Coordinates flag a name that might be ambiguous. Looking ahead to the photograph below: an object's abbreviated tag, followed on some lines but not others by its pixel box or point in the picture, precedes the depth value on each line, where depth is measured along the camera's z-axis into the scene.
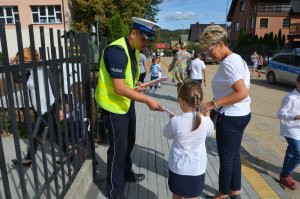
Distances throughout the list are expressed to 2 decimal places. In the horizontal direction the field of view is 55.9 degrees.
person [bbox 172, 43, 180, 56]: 9.35
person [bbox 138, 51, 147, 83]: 9.31
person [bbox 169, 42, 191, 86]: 8.91
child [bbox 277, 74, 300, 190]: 3.37
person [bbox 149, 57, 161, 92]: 11.32
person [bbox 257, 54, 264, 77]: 21.41
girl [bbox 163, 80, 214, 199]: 2.38
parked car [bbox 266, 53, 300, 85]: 12.77
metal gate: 1.91
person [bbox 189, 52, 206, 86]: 8.15
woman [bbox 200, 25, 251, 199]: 2.61
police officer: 2.71
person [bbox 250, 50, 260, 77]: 19.06
